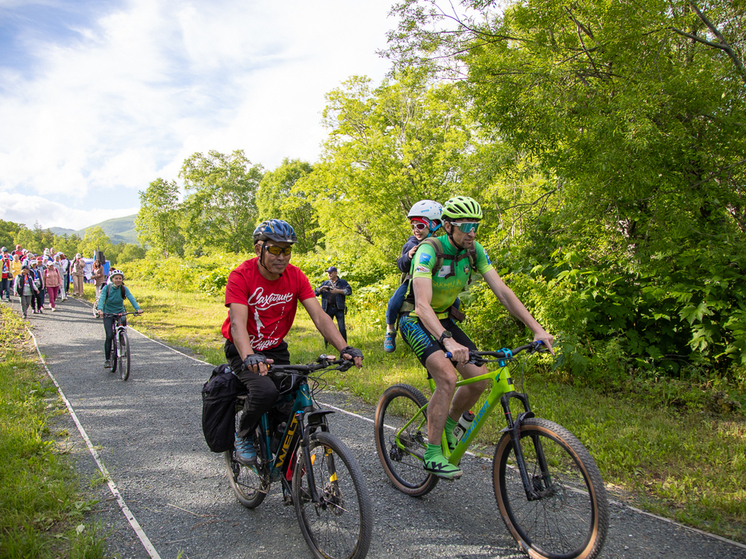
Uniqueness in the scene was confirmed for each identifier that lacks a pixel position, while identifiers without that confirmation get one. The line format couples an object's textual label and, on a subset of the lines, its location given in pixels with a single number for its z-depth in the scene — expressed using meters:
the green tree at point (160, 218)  59.41
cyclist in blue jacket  9.38
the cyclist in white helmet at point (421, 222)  4.72
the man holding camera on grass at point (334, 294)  11.30
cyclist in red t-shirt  3.34
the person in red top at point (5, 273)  20.27
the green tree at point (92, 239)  125.56
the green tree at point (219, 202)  60.59
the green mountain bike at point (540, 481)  2.75
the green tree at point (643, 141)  5.95
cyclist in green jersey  3.55
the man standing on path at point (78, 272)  23.08
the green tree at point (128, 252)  148.38
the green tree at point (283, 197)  57.47
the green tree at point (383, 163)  22.77
